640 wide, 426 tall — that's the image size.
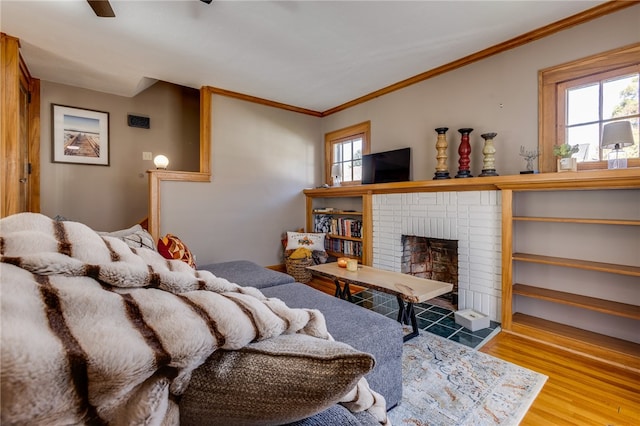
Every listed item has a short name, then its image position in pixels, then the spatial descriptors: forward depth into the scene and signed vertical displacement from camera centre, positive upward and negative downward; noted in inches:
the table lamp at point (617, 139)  76.2 +19.5
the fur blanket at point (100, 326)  12.6 -6.4
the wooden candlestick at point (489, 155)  102.3 +20.2
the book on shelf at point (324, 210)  171.6 +1.0
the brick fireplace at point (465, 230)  100.7 -7.1
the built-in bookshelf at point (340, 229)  156.4 -10.0
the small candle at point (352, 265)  102.7 -18.7
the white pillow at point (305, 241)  160.1 -16.0
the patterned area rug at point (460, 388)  57.7 -39.4
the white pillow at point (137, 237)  84.0 -7.8
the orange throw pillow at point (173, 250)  84.7 -11.5
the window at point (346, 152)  165.3 +35.8
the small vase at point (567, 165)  83.7 +14.0
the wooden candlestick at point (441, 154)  116.9 +23.4
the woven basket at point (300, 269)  151.6 -29.6
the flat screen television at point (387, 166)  137.3 +22.6
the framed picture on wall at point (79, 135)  140.6 +37.3
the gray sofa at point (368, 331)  53.2 -22.2
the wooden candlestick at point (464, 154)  109.7 +22.1
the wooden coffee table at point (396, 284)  80.1 -21.5
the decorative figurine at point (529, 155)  95.4 +18.8
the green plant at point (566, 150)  86.0 +18.5
